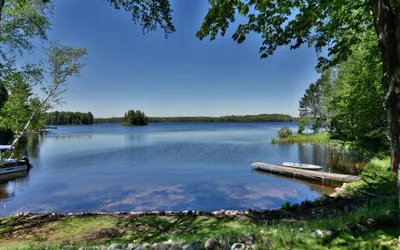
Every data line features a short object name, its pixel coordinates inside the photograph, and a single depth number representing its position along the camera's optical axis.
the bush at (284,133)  58.34
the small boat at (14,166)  26.52
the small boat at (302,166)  25.59
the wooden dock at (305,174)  20.34
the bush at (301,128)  64.44
